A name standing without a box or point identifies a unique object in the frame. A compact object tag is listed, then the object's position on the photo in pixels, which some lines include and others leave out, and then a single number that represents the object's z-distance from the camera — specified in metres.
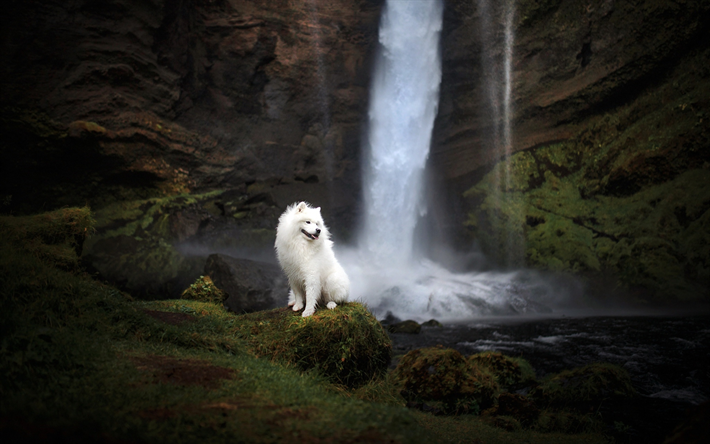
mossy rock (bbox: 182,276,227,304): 8.80
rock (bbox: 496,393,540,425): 5.73
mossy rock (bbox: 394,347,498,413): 6.43
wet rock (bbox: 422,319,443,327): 13.95
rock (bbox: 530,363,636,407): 6.60
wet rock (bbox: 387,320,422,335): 12.95
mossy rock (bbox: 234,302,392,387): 5.01
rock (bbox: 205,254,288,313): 11.11
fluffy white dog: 5.48
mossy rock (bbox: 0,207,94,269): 6.07
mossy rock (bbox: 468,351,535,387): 7.53
